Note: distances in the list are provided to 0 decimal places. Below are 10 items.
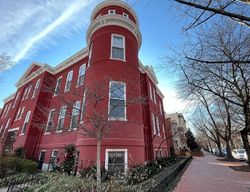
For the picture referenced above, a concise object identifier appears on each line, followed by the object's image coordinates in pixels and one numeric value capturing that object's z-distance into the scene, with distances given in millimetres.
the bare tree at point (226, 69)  8703
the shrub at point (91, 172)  7280
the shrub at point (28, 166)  11508
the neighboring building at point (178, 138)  42778
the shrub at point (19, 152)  14594
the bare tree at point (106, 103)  8220
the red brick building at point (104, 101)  9227
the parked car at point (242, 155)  27972
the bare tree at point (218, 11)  3693
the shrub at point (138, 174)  6628
